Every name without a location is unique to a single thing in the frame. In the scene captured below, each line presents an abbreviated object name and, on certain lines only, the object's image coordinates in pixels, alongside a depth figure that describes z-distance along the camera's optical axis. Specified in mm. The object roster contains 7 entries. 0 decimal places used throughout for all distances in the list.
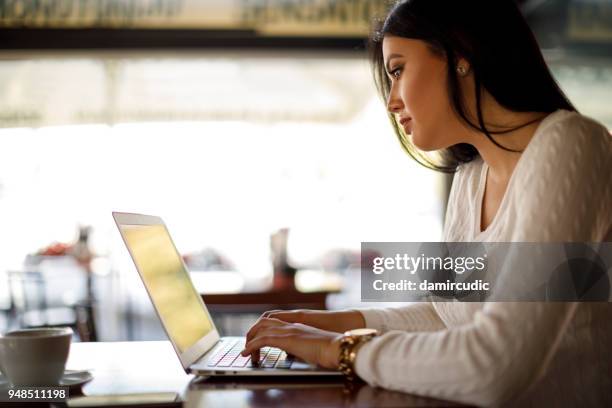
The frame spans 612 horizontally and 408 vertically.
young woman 943
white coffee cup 987
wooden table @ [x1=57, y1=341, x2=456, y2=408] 920
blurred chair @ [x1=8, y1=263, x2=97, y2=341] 4125
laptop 1075
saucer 1018
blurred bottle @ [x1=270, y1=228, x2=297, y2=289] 3637
